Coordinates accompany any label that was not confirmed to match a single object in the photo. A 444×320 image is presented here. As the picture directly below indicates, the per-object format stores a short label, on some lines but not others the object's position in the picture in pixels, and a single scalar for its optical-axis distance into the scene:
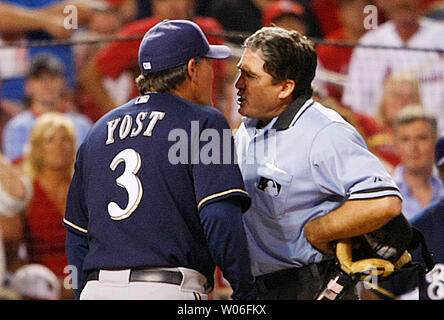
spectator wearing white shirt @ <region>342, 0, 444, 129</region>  11.96
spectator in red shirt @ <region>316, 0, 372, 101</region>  12.34
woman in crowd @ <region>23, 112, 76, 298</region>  11.15
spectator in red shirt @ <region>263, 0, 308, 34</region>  12.58
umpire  5.81
